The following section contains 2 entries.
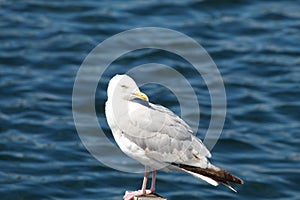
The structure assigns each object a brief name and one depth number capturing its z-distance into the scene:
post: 13.77
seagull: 13.64
